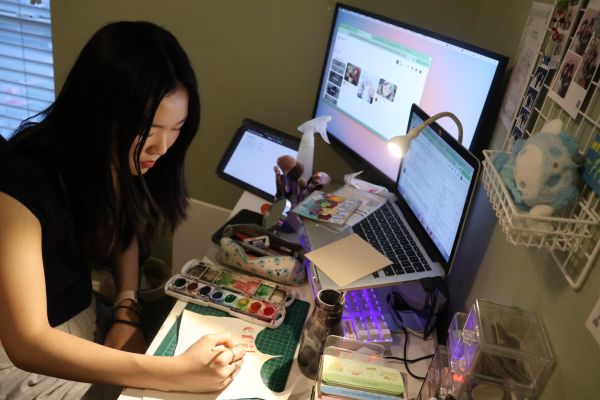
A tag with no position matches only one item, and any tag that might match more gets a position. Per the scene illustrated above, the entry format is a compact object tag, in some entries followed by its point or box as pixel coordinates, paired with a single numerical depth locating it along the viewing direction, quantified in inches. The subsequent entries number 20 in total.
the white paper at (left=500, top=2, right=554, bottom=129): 33.3
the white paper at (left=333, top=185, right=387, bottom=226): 46.8
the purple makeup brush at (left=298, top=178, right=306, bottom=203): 49.0
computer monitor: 39.8
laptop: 34.2
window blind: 73.9
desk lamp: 34.8
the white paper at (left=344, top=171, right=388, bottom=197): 51.9
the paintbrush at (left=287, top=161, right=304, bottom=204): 49.3
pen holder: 31.8
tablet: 59.0
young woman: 31.3
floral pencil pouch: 42.2
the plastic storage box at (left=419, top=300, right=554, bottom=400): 24.5
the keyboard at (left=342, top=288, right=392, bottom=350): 36.1
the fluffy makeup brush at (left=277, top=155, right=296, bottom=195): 48.7
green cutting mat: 32.9
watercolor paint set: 37.8
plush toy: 21.5
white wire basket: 21.6
